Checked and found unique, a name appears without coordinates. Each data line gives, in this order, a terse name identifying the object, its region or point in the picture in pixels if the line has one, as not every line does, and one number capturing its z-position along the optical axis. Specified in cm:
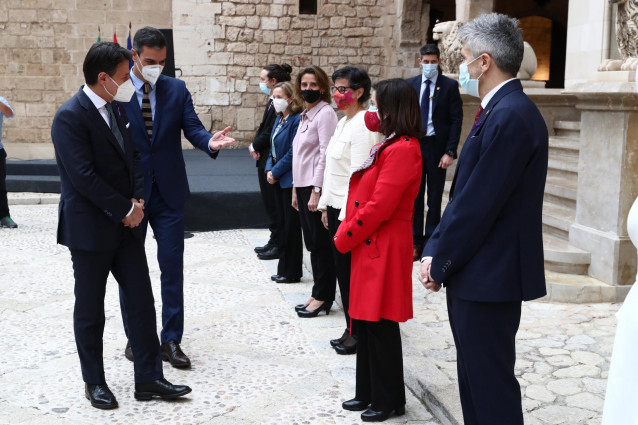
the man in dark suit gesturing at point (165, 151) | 399
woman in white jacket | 385
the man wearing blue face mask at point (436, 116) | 607
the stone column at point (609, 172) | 498
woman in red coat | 320
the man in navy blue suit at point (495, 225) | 238
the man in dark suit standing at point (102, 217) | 335
